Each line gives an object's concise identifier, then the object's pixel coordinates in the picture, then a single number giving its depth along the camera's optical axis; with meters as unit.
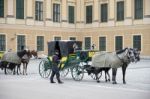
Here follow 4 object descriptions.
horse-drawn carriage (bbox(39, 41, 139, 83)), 17.08
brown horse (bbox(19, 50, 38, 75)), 22.25
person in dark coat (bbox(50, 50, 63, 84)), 17.44
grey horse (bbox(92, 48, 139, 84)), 16.83
